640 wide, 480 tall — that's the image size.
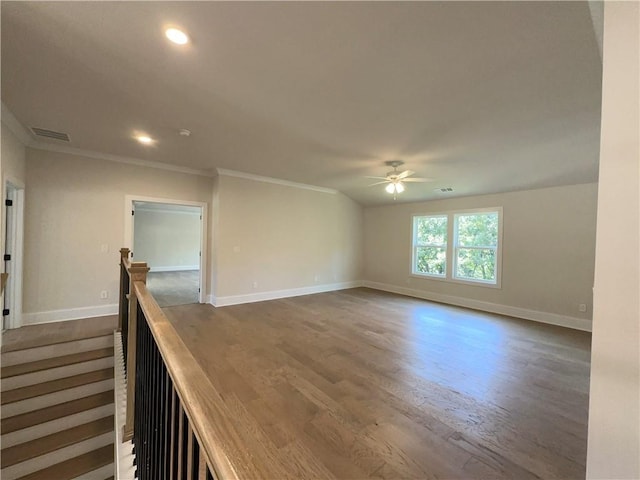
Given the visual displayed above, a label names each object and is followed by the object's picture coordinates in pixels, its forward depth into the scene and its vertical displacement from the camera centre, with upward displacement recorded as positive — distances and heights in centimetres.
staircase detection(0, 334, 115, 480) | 210 -164
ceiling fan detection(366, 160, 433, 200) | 417 +98
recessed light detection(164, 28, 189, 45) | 172 +131
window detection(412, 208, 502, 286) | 547 -10
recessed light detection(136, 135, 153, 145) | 353 +127
